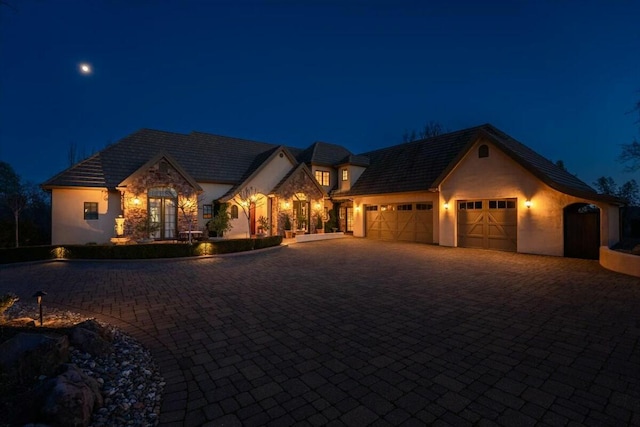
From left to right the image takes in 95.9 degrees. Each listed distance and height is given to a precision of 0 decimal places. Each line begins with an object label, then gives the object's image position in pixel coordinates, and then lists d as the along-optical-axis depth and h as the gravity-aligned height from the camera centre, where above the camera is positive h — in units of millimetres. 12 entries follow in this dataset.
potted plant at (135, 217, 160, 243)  16703 -751
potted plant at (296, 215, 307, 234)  21998 -722
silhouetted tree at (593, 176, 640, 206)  24047 +1785
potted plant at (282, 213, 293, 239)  21422 -619
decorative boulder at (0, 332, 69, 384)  3074 -1557
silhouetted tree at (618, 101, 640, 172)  17078 +3383
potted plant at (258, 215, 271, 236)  20681 -743
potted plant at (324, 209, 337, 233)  23469 -809
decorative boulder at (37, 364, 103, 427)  2436 -1637
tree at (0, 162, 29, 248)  13711 +2420
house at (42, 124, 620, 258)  13445 +1299
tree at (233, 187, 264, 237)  20109 +1081
